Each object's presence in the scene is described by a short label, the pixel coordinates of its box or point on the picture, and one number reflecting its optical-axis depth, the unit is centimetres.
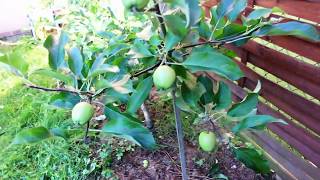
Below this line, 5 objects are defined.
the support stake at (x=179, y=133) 109
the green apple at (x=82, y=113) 90
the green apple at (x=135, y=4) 76
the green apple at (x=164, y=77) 86
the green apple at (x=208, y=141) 105
